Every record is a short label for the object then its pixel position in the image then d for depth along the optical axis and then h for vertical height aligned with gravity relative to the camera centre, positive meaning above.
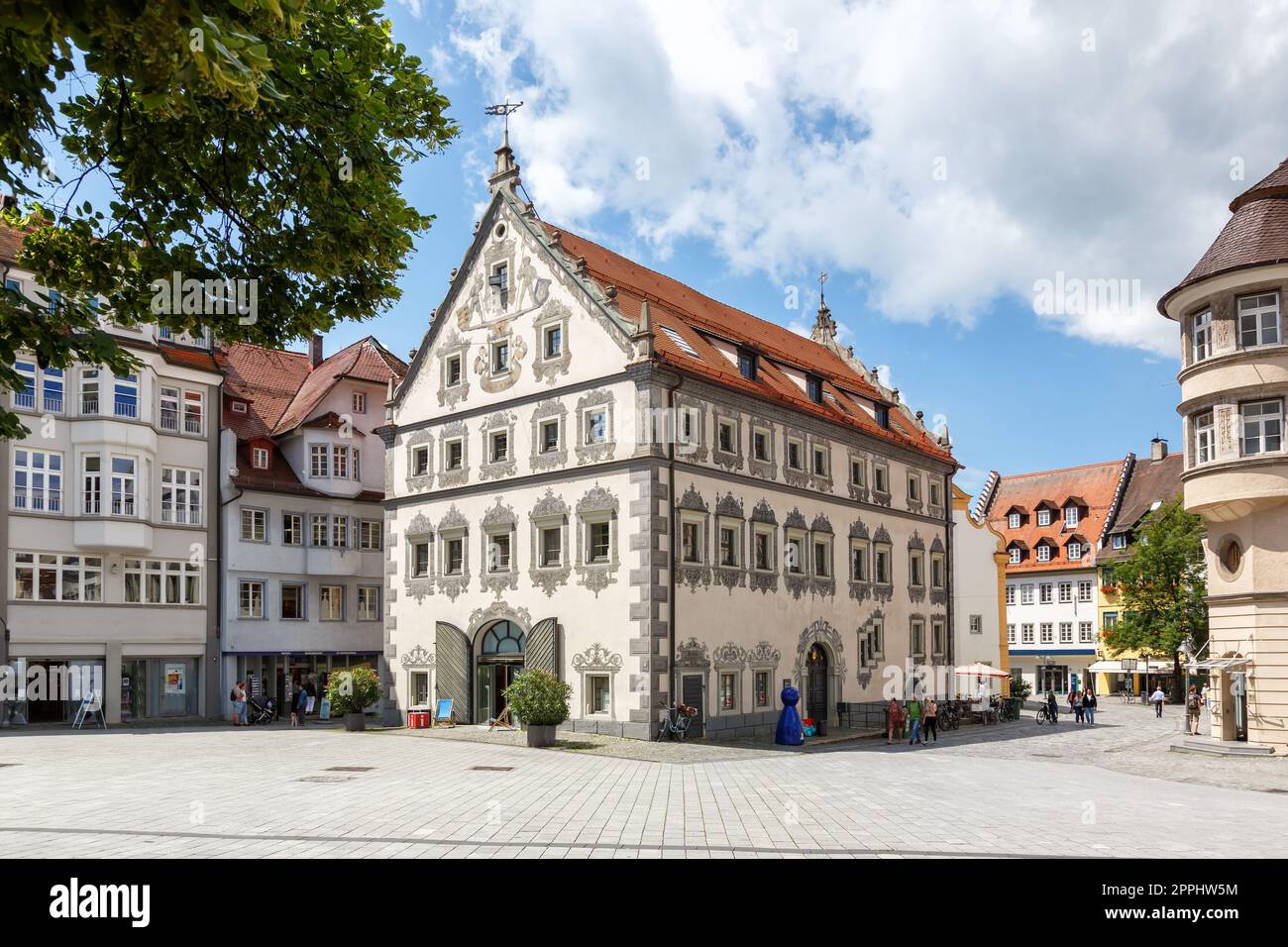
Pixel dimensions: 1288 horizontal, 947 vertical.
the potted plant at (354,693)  38.03 -3.68
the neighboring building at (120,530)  41.03 +2.10
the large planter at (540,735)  31.83 -4.29
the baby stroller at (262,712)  44.09 -4.93
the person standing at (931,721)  39.39 -5.03
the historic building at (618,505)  35.50 +2.53
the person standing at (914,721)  38.25 -4.87
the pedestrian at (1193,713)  37.34 -4.64
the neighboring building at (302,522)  47.41 +2.67
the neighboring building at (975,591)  59.50 -0.92
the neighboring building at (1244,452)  31.89 +3.39
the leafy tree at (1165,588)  63.94 -0.94
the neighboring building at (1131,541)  77.21 +2.20
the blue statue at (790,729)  34.94 -4.64
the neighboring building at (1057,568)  82.44 +0.44
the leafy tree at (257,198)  11.19 +4.03
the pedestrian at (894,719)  39.44 -4.97
